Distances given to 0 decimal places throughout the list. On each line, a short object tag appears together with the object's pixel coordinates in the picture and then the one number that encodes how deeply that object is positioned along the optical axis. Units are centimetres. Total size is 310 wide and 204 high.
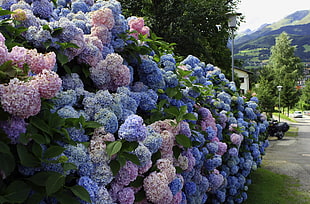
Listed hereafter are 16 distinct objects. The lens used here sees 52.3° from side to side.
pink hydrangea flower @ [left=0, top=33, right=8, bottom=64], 137
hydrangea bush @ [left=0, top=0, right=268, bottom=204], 133
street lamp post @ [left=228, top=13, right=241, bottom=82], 1062
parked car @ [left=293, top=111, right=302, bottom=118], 5336
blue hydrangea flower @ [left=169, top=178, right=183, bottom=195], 215
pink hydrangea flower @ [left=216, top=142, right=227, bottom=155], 369
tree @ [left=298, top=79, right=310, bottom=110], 6354
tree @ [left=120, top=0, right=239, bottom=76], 1370
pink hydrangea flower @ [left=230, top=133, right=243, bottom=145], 440
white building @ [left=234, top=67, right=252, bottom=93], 4490
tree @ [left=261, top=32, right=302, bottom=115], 5356
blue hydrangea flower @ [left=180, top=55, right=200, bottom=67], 452
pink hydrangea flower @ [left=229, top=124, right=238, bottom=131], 466
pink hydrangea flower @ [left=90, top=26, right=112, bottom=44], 234
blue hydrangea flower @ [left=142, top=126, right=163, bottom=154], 192
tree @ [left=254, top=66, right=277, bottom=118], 2458
